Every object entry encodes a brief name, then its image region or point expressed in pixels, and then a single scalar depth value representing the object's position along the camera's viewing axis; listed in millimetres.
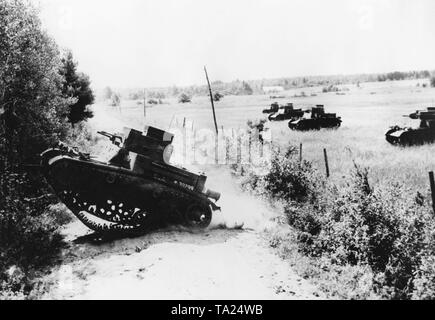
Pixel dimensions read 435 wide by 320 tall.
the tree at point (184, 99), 71312
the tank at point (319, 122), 28688
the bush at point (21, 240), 7571
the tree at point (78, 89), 25941
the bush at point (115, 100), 71756
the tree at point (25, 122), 9164
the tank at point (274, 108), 40312
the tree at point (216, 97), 64325
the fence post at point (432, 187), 8047
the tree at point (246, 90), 87750
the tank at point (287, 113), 35094
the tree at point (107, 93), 130500
